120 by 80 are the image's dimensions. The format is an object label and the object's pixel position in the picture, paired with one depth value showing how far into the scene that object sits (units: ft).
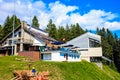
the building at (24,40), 60.62
